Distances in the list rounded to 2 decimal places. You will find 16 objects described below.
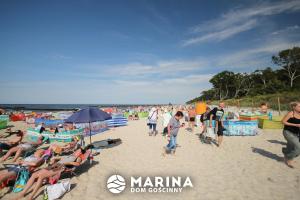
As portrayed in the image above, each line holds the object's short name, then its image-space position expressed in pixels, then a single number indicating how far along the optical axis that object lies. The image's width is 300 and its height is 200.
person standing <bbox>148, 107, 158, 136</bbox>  12.34
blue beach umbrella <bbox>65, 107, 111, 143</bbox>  8.41
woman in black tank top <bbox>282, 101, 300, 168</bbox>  6.03
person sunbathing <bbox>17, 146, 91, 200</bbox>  4.56
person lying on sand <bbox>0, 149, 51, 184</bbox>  5.17
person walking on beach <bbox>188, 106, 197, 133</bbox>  14.65
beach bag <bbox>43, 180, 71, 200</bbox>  4.50
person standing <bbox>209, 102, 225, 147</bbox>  8.84
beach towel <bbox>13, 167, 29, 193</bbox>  5.09
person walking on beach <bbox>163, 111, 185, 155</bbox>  7.59
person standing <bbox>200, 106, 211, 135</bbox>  11.21
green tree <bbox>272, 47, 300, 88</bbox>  50.68
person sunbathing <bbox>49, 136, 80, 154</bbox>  8.33
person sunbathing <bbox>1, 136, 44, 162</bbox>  7.59
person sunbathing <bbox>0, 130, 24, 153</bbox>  8.55
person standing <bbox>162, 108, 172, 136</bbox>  12.51
